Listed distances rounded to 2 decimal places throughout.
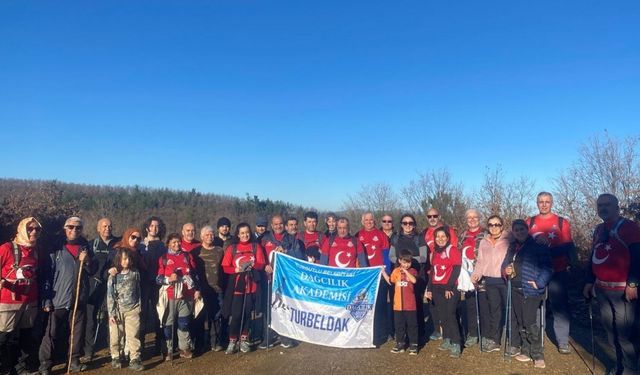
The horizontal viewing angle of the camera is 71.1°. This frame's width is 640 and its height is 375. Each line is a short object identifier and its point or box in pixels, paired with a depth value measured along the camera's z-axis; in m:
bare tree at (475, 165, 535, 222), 17.52
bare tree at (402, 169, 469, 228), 20.11
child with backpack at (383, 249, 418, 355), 7.16
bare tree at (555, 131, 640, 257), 14.58
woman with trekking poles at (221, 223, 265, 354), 7.29
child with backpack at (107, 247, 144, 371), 6.48
